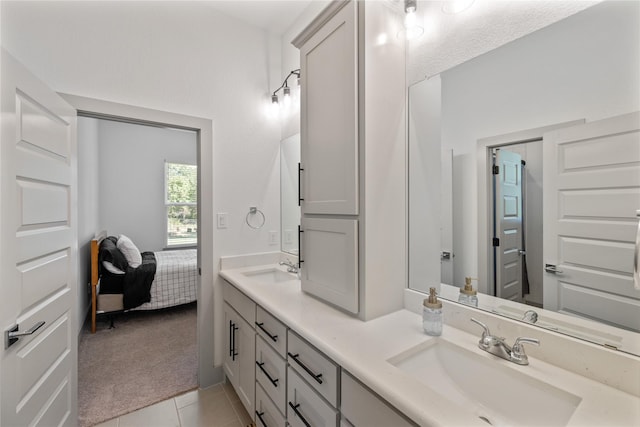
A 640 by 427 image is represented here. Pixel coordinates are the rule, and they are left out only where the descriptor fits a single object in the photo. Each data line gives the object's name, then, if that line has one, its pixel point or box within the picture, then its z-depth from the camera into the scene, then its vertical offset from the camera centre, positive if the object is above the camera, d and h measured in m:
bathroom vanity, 0.75 -0.51
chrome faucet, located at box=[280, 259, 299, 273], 2.17 -0.43
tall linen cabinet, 1.26 +0.27
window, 5.12 +0.19
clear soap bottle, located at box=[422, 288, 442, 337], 1.11 -0.43
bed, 3.06 -0.85
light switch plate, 2.20 -0.05
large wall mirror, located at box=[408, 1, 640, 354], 0.83 +0.13
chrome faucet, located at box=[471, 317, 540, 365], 0.91 -0.47
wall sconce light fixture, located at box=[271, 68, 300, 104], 2.25 +1.02
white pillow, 3.33 -0.48
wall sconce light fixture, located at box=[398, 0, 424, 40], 1.27 +0.89
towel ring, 2.35 -0.01
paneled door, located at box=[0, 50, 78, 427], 1.08 -0.17
